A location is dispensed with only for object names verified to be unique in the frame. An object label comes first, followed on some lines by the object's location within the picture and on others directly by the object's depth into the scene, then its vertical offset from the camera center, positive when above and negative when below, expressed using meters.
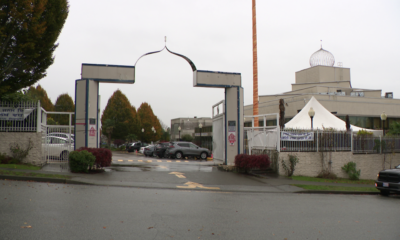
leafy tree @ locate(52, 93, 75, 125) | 65.30 +6.47
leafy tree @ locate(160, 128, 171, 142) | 83.38 +0.54
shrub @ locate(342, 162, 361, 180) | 19.45 -1.72
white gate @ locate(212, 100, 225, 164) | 20.31 +0.20
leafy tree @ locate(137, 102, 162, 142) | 69.62 +3.29
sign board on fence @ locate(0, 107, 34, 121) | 16.22 +1.08
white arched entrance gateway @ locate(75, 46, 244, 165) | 17.50 +2.05
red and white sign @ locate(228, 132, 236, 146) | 19.33 +0.03
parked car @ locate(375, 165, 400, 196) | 14.08 -1.70
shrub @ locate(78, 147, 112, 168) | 15.84 -0.79
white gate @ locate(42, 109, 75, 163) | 17.66 -0.42
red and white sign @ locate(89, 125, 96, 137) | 17.52 +0.34
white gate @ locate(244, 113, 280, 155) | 17.86 -0.02
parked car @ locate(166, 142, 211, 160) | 30.98 -1.09
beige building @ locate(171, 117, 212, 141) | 100.94 +3.80
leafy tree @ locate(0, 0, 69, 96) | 15.07 +4.45
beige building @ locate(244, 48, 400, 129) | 42.69 +5.13
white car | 18.08 -0.47
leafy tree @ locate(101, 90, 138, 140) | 60.06 +3.80
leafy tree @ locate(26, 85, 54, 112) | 63.16 +7.17
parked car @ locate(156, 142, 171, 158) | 32.17 -0.96
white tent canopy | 26.72 +1.45
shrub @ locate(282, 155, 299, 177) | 17.36 -1.28
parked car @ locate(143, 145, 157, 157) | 35.00 -1.25
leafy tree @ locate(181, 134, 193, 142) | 70.62 +0.07
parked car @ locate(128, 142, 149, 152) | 47.38 -1.16
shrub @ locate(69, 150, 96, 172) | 14.98 -0.93
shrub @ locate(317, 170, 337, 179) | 18.64 -1.88
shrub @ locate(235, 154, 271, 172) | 17.39 -1.13
